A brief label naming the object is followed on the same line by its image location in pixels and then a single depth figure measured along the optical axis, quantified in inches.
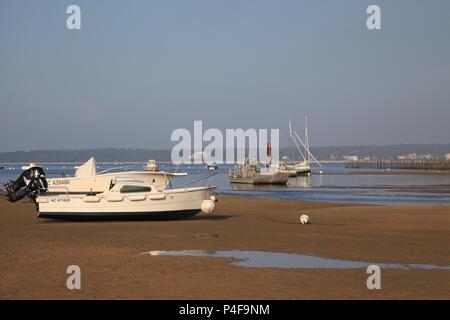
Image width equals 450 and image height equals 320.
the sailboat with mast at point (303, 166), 4756.4
